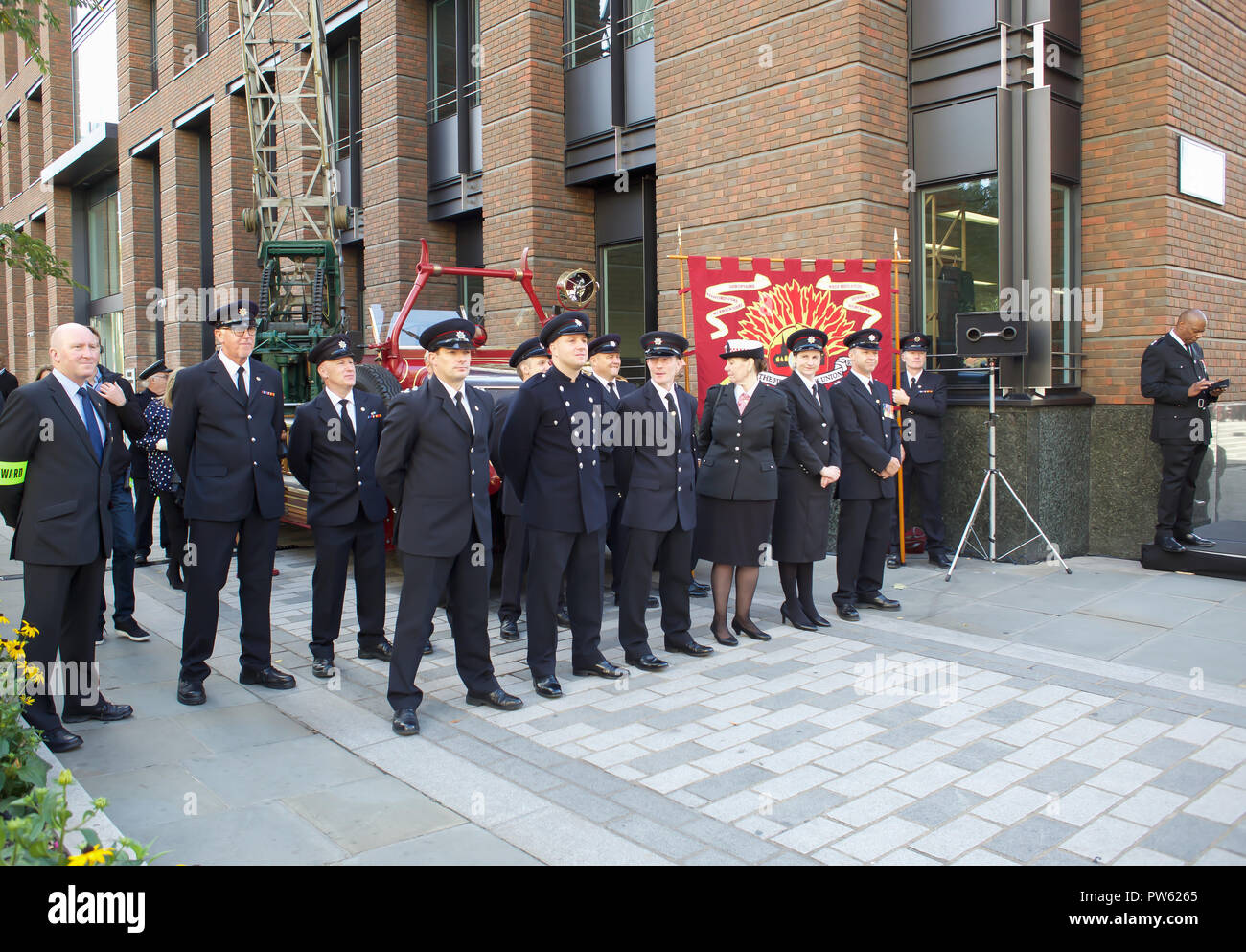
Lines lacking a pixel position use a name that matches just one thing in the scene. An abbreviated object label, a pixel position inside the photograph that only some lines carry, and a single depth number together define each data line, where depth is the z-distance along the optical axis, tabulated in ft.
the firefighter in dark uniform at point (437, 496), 16.43
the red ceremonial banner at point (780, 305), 26.84
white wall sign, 29.12
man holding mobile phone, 26.73
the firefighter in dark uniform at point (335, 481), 19.60
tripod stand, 27.25
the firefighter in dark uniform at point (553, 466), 17.98
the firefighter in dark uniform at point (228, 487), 17.85
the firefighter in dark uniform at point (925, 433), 28.86
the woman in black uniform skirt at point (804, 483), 22.30
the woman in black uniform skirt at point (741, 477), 21.20
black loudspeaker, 26.45
